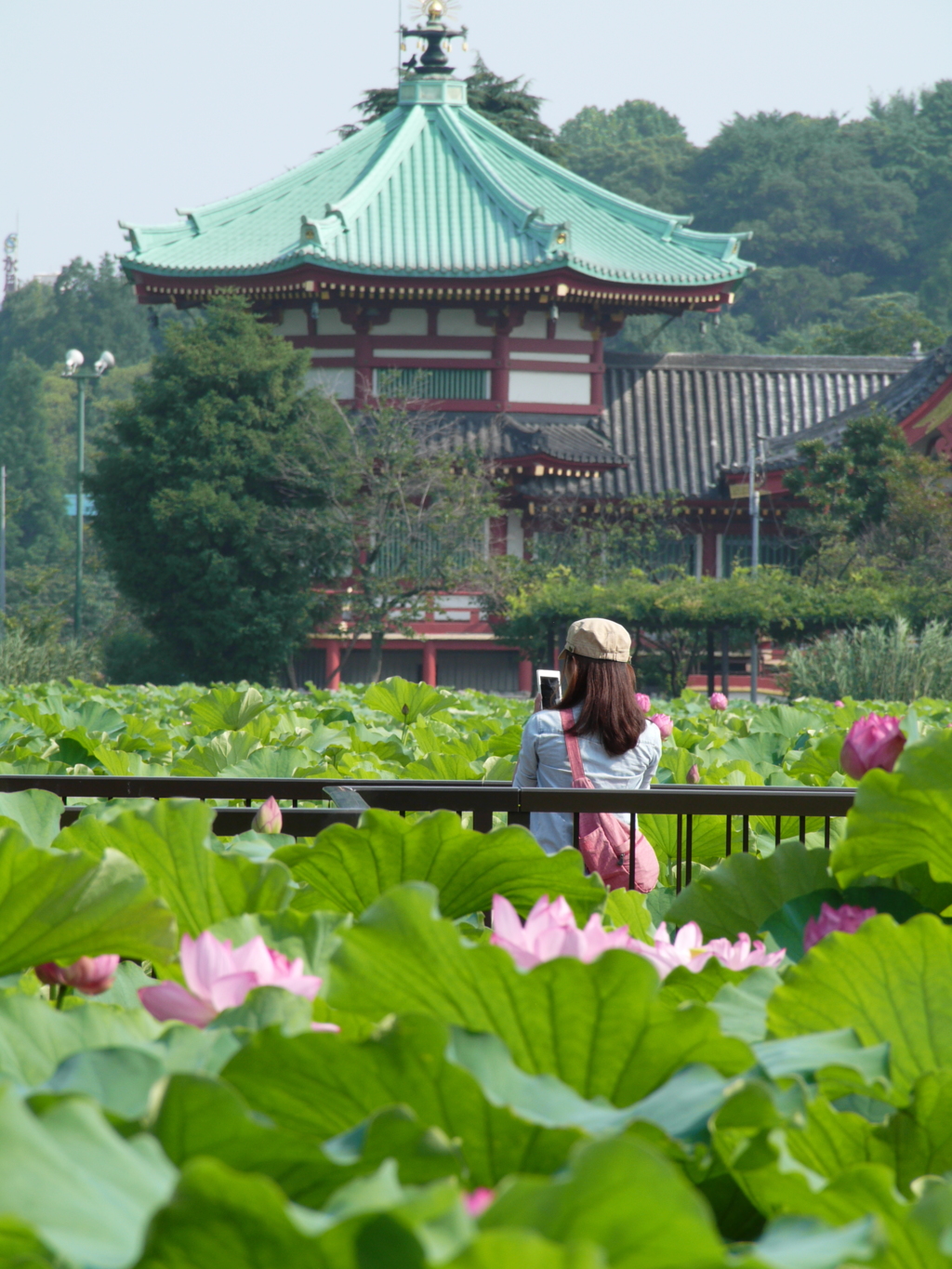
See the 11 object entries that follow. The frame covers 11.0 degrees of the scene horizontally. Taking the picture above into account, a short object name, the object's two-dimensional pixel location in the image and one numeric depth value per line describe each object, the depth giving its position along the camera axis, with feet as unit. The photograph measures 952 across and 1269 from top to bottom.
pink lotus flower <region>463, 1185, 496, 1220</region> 17.15
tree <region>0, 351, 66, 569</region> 452.87
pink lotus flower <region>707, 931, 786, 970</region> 31.51
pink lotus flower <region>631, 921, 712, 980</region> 30.90
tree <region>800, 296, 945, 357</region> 354.55
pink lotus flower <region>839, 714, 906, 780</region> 36.65
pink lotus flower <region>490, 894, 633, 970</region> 26.63
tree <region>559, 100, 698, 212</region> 529.62
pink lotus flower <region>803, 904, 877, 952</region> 31.84
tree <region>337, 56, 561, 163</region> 324.00
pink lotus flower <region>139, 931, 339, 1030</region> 25.61
